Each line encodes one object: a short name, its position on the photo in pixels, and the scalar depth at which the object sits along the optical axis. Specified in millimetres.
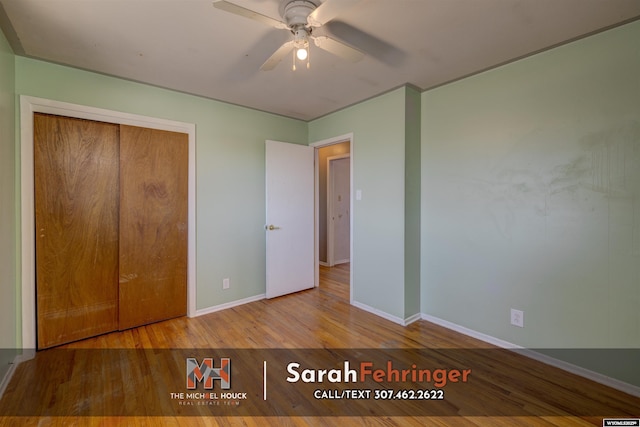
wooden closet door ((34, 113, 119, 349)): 2223
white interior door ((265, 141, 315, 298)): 3449
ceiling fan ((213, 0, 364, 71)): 1334
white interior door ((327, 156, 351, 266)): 5355
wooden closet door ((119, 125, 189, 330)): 2584
